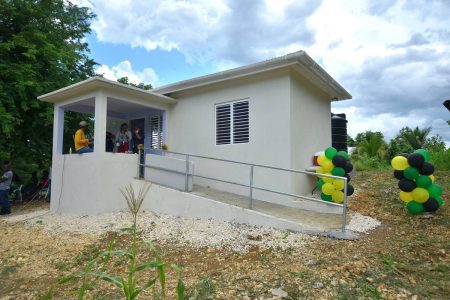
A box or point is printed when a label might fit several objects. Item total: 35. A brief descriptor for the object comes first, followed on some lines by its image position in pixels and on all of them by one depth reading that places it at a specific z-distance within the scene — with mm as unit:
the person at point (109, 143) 11469
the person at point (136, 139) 11195
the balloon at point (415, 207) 7375
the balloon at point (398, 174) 7551
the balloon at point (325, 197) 7797
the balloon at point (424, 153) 7341
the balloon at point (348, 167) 7825
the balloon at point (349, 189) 7788
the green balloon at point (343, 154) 8009
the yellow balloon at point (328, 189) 7652
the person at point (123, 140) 10601
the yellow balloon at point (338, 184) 7557
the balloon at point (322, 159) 8078
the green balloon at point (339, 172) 7801
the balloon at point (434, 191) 7250
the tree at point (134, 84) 23359
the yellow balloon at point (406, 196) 7439
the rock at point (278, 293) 3955
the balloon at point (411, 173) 7262
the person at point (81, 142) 9798
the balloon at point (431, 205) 7305
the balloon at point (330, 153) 7984
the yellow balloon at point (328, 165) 7988
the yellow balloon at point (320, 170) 8227
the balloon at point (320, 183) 8095
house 8586
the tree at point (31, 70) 12008
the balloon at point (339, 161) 7762
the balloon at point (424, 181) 7234
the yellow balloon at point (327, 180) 7698
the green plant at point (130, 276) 2240
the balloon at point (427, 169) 7160
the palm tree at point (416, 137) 21047
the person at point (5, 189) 11016
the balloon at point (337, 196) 7598
